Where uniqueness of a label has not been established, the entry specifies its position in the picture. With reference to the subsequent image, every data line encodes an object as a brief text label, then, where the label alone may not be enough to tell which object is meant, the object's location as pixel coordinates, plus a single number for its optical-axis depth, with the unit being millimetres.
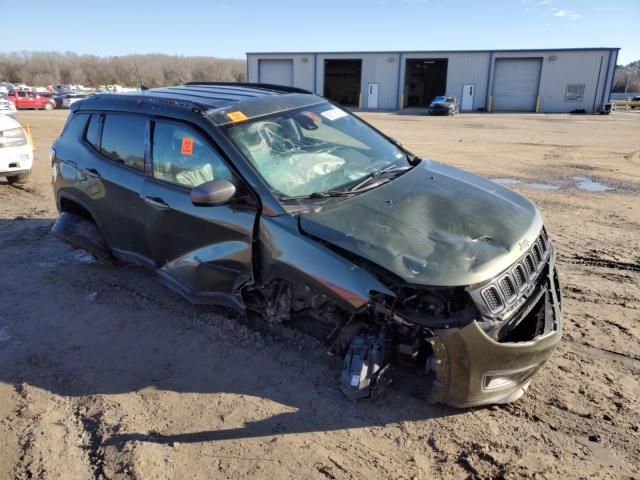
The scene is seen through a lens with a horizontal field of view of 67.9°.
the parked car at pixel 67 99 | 40912
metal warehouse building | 40938
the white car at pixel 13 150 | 8656
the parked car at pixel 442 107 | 36375
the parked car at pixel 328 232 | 2709
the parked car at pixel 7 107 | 23125
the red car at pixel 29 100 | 39094
